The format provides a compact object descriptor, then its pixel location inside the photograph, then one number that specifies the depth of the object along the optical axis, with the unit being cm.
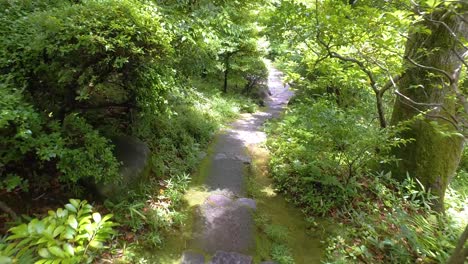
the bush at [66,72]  288
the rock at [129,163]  371
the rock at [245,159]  602
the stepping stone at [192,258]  327
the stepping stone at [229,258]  332
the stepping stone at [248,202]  446
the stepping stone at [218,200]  441
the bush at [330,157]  414
